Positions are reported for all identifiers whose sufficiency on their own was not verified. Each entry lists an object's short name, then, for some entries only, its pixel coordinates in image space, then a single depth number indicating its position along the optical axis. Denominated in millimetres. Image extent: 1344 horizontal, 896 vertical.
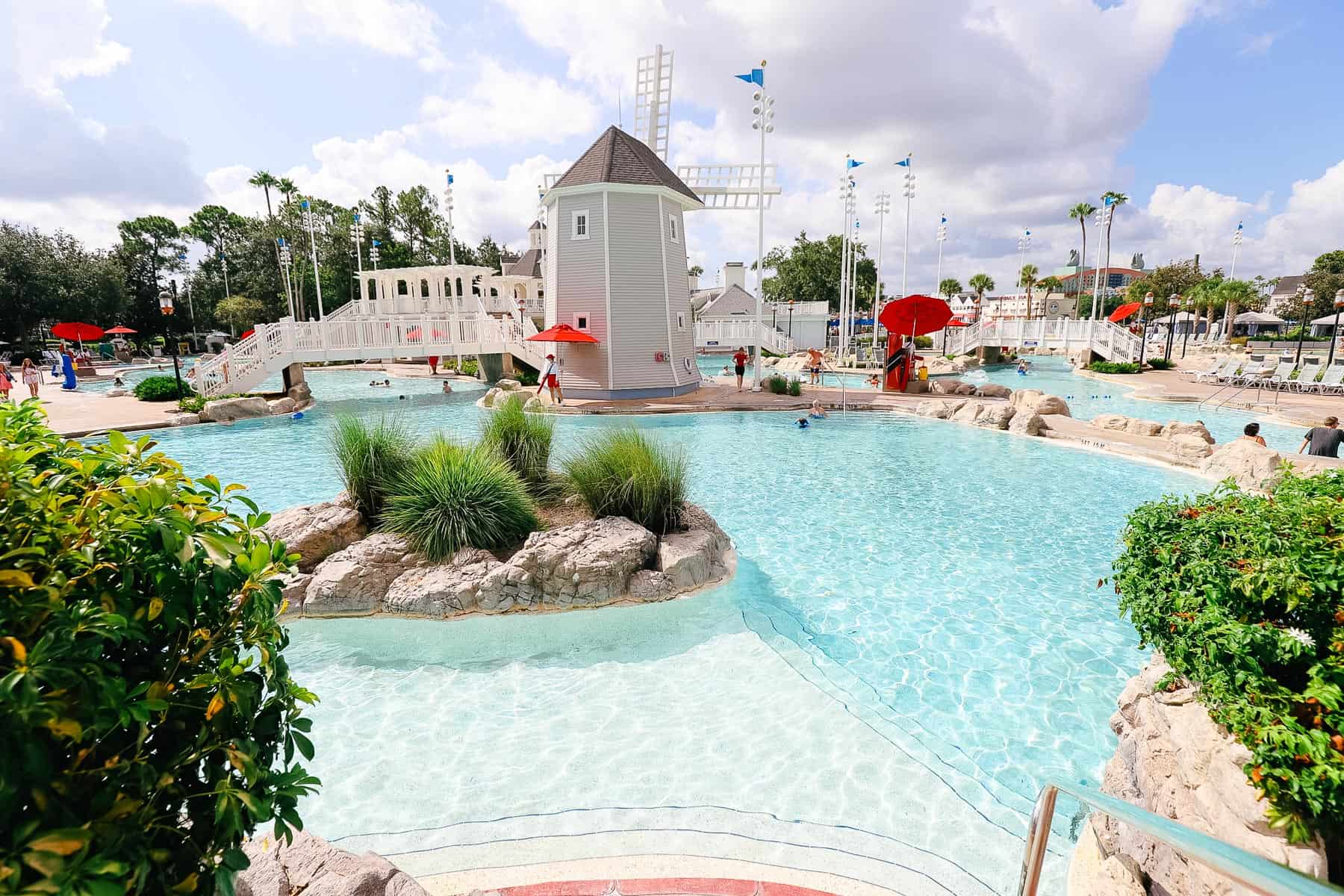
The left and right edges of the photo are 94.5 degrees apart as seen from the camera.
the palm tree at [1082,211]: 61897
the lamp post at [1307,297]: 44822
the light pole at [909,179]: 34562
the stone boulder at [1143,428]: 15852
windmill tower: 21797
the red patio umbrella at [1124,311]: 39750
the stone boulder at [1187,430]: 14023
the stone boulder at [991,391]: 23188
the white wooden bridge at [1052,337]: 35750
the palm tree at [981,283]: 86750
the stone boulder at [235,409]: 19203
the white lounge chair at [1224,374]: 27406
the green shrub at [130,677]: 1321
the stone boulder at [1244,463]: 10430
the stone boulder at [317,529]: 7711
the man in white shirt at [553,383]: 22172
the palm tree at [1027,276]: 80438
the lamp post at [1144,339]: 34531
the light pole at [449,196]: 28062
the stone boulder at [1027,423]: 16500
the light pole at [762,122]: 23438
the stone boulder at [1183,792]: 2877
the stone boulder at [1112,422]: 16422
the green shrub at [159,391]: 22016
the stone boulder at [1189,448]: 12742
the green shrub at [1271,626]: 2748
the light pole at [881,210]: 37562
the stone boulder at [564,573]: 7156
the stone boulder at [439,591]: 7020
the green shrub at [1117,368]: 32812
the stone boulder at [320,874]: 2812
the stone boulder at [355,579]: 7102
